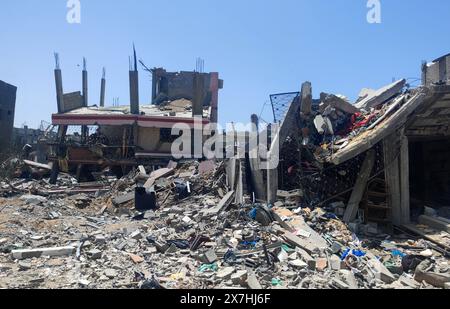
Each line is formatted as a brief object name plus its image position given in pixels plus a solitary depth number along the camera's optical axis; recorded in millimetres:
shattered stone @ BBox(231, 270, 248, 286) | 5688
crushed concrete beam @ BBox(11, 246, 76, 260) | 6832
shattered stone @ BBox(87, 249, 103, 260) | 6773
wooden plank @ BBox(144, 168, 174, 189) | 13495
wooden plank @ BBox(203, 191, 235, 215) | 9463
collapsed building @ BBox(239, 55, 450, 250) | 9297
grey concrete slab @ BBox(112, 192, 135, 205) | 12375
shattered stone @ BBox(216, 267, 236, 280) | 5805
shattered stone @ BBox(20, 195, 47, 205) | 11742
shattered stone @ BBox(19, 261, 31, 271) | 6312
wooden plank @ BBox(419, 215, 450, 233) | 8805
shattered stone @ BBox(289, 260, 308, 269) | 6355
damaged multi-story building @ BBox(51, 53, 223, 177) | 18406
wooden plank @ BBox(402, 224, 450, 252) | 8023
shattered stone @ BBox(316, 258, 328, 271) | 6362
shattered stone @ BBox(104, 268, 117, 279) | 5934
